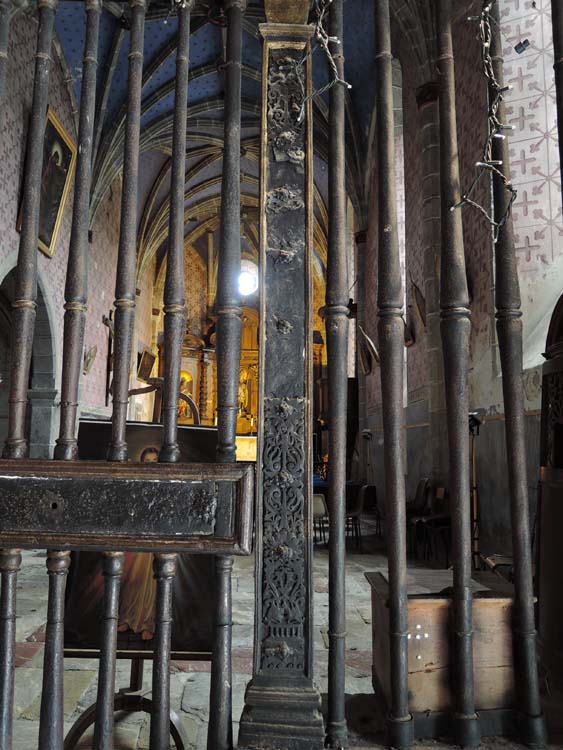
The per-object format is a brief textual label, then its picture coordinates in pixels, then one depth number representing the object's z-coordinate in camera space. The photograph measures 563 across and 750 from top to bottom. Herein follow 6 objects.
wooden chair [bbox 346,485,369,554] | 7.81
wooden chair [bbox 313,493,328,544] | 6.33
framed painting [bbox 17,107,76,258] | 8.77
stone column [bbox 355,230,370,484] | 12.62
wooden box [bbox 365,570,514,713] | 1.37
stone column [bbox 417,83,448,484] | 7.92
